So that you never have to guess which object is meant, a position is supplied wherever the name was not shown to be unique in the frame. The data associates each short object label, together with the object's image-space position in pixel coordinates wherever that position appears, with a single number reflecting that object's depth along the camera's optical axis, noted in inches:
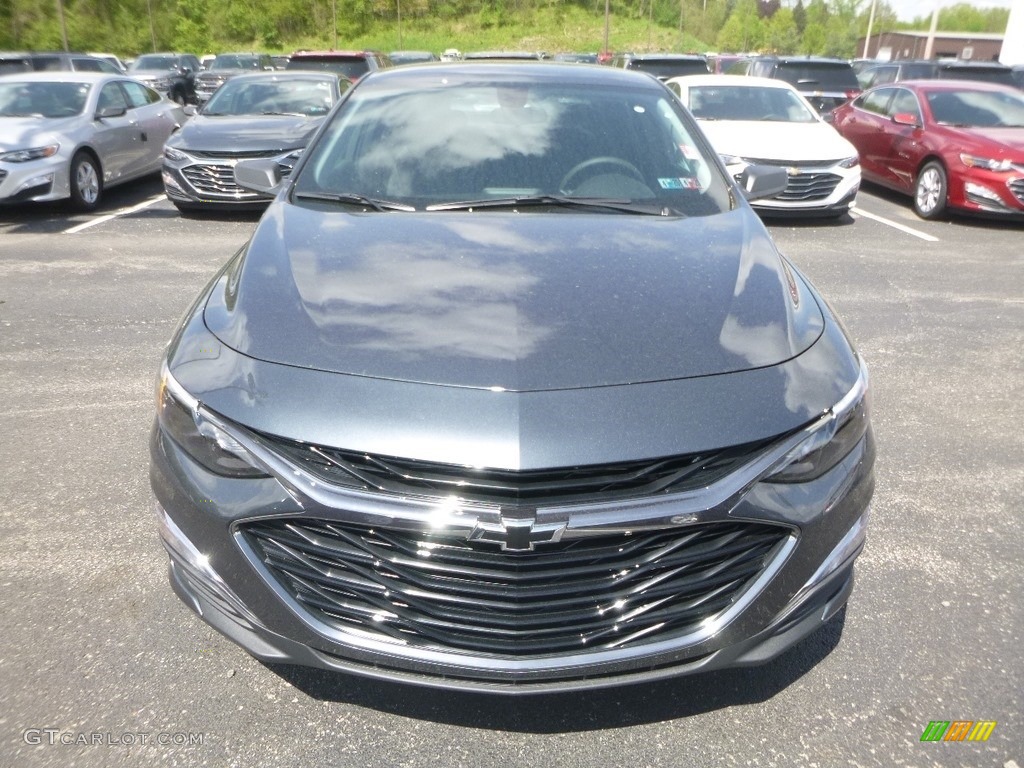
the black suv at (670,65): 636.7
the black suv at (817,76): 623.5
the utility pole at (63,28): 1491.8
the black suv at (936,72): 611.2
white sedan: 362.6
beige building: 2851.9
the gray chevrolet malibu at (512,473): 76.7
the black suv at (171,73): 984.9
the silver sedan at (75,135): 357.7
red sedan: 370.3
